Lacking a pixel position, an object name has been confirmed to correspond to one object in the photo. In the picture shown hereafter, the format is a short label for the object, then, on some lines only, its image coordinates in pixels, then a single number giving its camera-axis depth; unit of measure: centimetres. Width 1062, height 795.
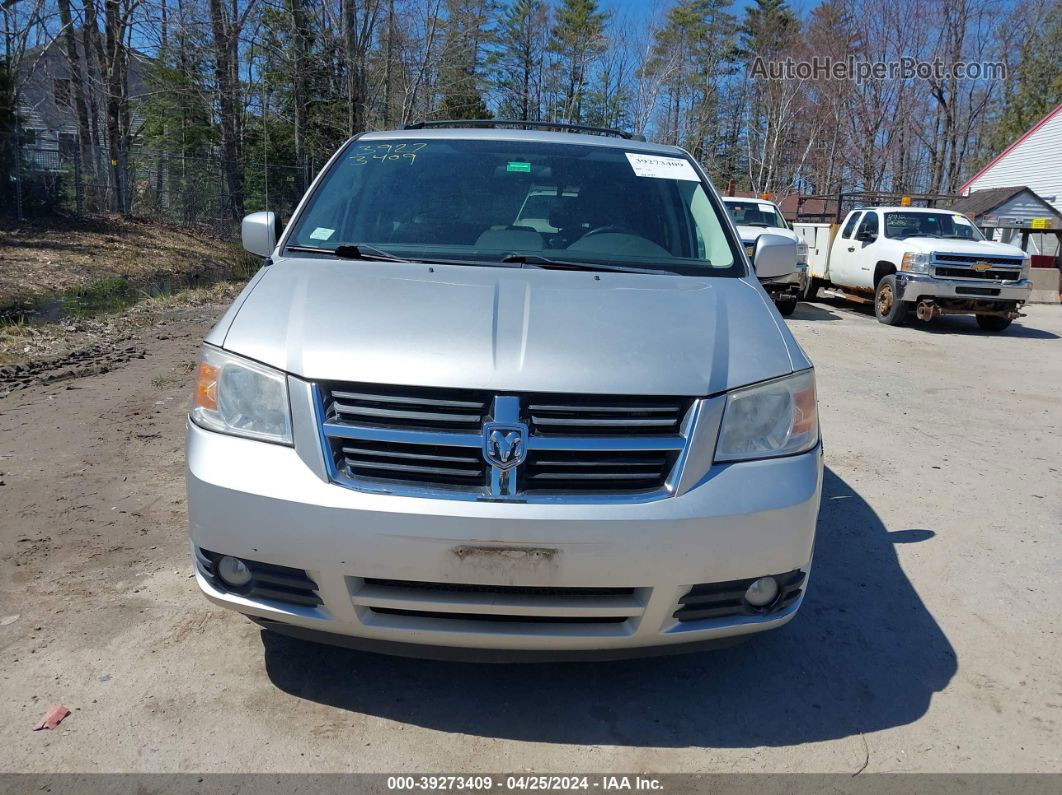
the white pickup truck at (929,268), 1328
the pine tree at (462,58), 2972
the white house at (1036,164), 3127
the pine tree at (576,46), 4719
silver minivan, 234
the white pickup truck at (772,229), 1370
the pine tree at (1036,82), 4047
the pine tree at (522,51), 4784
